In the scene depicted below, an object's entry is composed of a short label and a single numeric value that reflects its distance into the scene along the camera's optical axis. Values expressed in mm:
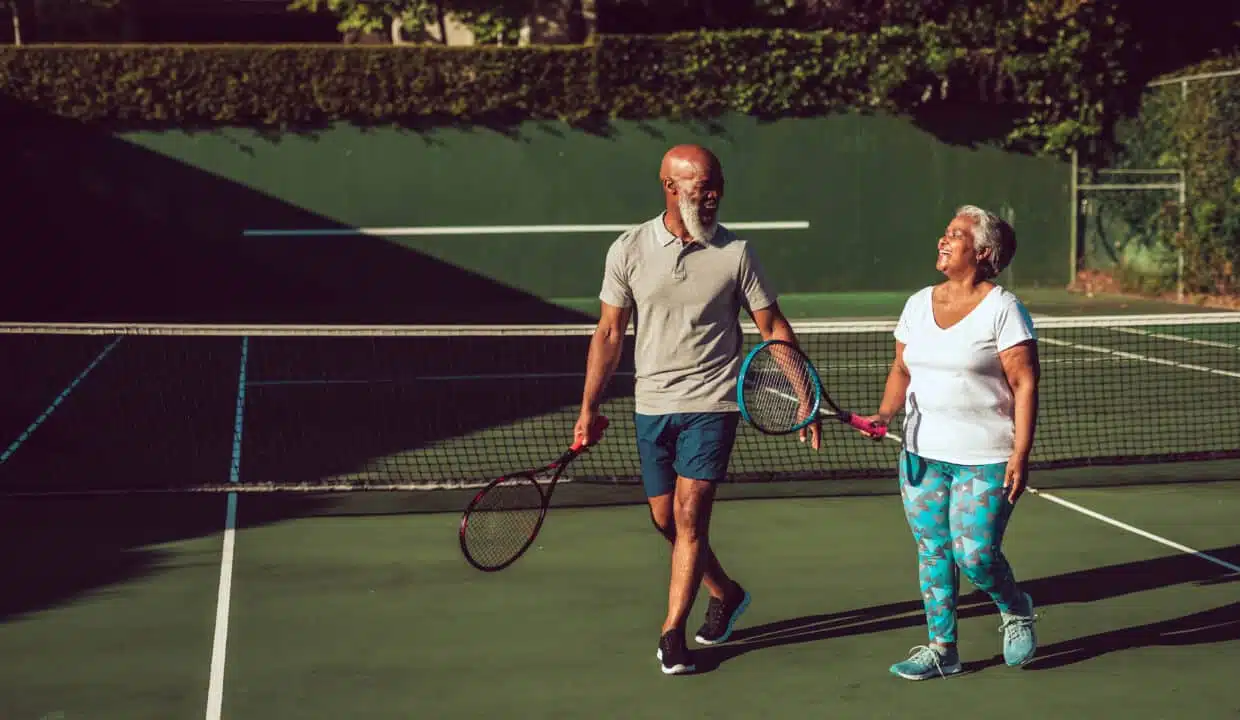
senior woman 5793
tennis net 10844
